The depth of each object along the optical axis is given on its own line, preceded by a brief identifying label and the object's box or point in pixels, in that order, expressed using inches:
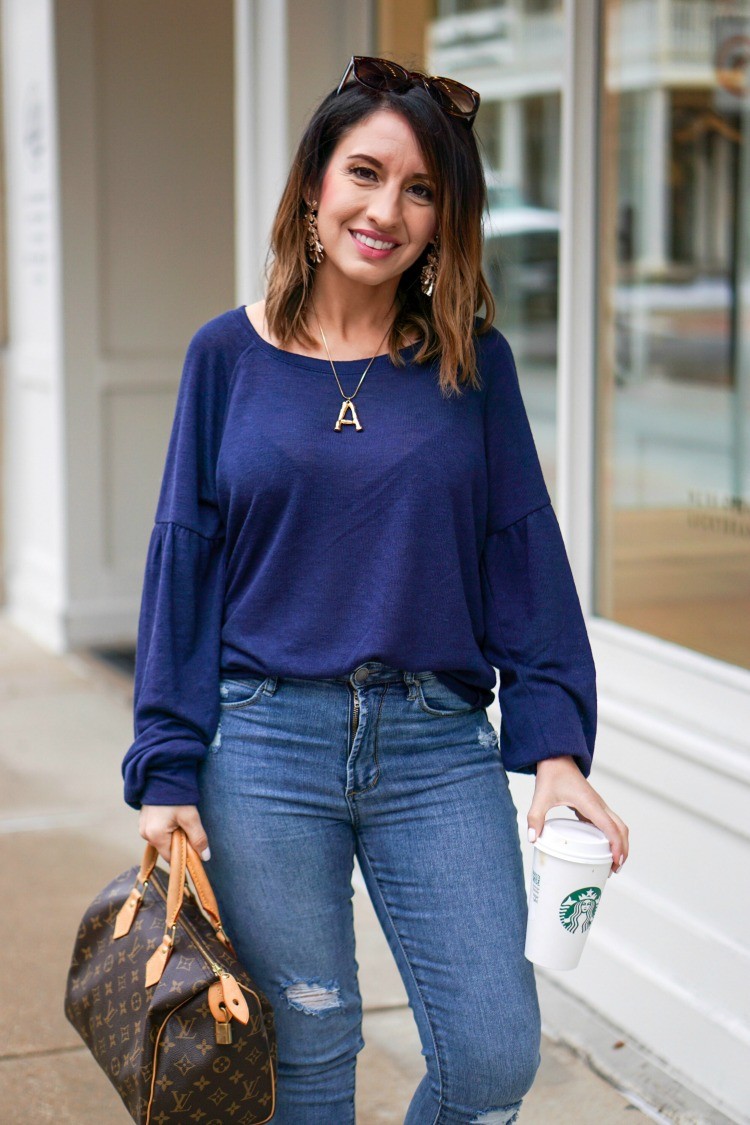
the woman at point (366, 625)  77.0
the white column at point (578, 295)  136.7
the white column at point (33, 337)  267.7
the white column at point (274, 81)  166.9
